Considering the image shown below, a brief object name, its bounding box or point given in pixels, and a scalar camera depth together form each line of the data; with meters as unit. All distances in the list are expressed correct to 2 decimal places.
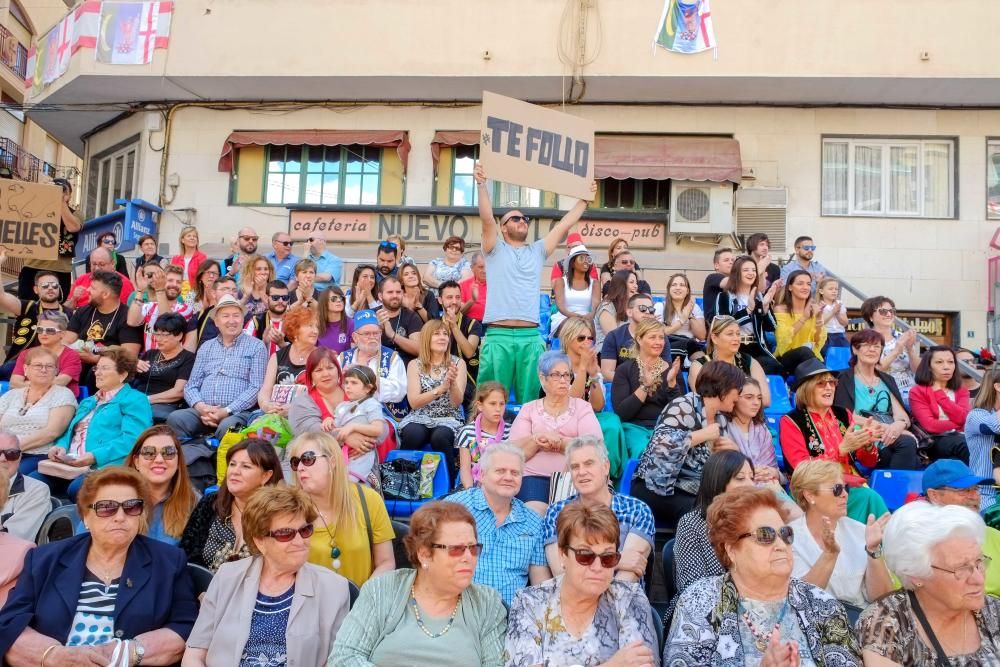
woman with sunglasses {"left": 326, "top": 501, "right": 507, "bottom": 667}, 3.49
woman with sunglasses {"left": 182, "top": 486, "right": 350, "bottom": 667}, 3.61
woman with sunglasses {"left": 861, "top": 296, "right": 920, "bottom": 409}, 7.97
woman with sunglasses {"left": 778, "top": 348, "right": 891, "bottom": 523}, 5.66
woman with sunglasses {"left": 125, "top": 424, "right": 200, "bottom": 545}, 4.63
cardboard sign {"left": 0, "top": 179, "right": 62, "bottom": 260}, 9.18
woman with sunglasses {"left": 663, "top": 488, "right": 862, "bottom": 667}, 3.29
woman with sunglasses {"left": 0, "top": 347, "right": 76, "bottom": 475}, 6.07
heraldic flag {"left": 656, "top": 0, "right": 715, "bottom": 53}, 12.43
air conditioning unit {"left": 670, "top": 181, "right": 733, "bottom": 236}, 12.84
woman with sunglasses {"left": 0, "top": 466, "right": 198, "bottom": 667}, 3.64
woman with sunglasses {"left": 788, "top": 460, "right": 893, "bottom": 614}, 4.14
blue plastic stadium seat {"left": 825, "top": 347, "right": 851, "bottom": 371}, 8.48
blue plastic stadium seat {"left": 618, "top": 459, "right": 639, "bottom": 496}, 5.70
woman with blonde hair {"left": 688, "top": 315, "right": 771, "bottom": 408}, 6.71
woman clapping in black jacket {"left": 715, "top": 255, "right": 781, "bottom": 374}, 7.88
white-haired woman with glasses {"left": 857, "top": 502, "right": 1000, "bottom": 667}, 3.23
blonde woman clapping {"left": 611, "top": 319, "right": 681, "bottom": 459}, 6.27
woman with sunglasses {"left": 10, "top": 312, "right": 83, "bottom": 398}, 7.19
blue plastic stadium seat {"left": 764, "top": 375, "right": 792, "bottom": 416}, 7.52
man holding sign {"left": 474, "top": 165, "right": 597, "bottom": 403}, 7.10
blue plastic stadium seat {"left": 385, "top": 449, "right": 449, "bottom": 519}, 5.80
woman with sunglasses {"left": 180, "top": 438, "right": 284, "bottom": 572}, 4.45
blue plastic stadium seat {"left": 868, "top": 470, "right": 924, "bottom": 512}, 5.70
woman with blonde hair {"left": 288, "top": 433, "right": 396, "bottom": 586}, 4.30
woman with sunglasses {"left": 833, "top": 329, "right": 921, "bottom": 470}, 6.66
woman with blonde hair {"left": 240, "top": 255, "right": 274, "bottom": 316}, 8.84
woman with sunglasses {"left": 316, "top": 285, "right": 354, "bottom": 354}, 7.82
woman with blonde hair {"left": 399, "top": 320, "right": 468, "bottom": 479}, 6.43
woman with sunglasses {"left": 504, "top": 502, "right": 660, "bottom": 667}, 3.46
